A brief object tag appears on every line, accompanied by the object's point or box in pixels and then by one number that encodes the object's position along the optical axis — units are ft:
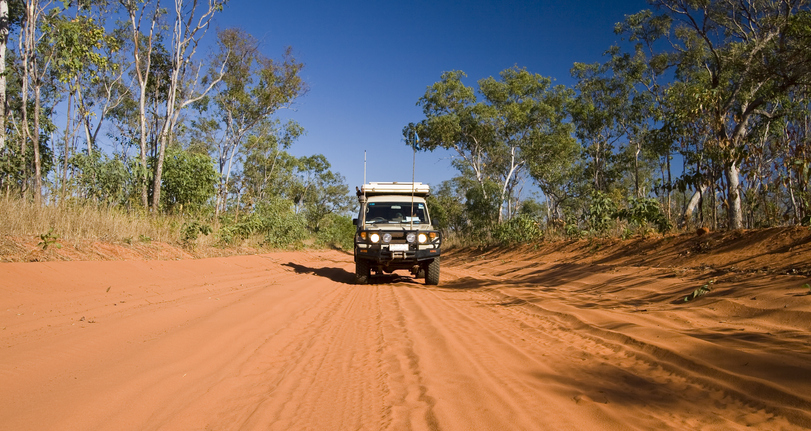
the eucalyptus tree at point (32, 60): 39.37
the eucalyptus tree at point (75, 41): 40.01
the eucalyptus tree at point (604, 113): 96.07
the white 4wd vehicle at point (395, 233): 32.53
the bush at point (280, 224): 67.82
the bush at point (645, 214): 36.27
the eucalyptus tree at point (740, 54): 35.70
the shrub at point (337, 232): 116.16
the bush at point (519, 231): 62.34
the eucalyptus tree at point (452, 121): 93.56
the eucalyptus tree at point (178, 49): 63.62
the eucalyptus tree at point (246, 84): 81.76
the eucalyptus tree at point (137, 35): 61.05
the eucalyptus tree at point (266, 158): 115.75
